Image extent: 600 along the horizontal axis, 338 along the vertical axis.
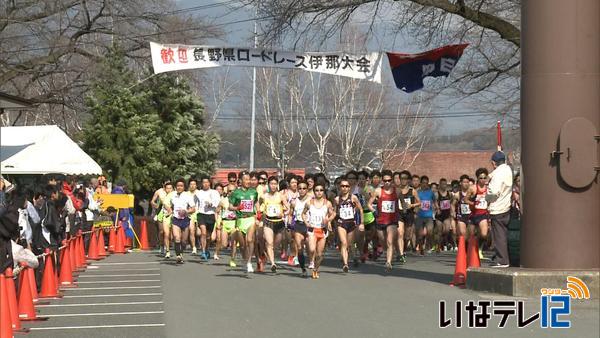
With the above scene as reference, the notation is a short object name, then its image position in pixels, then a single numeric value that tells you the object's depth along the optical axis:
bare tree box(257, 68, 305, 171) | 68.25
